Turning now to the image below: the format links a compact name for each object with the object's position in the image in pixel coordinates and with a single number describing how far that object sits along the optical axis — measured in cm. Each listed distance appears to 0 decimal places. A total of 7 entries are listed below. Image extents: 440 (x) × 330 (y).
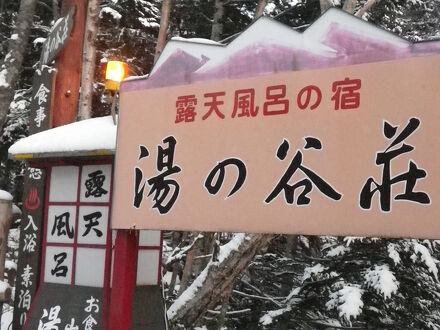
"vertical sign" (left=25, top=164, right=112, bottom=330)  574
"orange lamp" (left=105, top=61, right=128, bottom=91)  598
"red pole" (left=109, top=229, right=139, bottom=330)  503
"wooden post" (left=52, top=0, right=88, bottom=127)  708
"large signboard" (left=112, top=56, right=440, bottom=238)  360
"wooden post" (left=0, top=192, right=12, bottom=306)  604
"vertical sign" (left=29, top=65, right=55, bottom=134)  705
